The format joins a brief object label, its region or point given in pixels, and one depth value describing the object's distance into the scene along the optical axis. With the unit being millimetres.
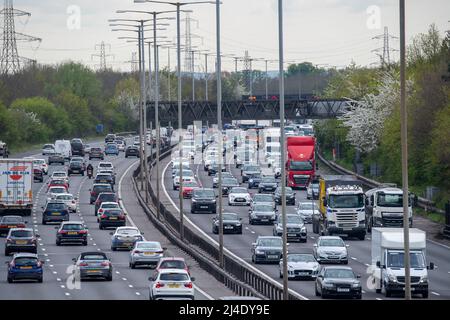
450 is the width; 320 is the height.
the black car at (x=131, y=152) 159000
